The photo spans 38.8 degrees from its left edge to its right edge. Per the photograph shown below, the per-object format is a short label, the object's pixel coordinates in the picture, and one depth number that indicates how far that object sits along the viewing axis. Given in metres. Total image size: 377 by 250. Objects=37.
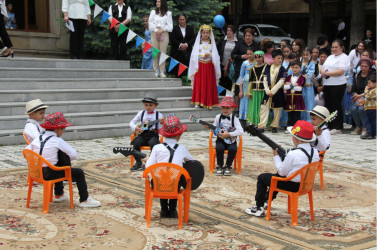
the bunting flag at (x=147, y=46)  14.42
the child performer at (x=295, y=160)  5.87
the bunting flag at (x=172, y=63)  14.36
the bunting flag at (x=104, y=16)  14.25
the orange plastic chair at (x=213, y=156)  8.46
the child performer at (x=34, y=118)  7.04
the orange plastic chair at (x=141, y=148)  8.47
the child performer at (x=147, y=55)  15.38
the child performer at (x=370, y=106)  12.06
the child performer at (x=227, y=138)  8.34
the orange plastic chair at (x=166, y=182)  5.52
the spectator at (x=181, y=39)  14.50
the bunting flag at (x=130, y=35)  14.06
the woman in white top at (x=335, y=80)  12.37
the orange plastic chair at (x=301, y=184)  5.77
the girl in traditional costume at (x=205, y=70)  13.13
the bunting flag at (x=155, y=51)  14.27
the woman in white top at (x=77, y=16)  13.59
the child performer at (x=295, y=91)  12.45
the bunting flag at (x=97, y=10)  14.27
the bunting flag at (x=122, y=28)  14.17
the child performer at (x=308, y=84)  12.72
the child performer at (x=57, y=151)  6.14
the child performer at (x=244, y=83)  12.96
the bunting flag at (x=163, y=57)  14.32
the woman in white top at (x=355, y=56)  13.59
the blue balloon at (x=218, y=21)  15.99
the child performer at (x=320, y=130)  7.14
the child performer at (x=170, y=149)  5.68
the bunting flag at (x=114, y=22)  14.13
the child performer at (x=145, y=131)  8.43
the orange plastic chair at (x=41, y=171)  6.00
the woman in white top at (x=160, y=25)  13.95
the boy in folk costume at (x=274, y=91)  12.57
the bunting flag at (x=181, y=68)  14.38
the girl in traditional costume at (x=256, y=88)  12.70
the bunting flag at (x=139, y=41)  14.56
